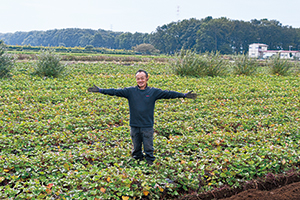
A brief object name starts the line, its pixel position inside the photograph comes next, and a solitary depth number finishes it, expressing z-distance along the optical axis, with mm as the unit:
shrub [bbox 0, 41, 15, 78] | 12070
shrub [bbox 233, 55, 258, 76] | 17750
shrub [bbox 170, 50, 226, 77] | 15606
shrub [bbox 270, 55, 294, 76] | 18656
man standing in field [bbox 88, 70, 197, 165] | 4305
